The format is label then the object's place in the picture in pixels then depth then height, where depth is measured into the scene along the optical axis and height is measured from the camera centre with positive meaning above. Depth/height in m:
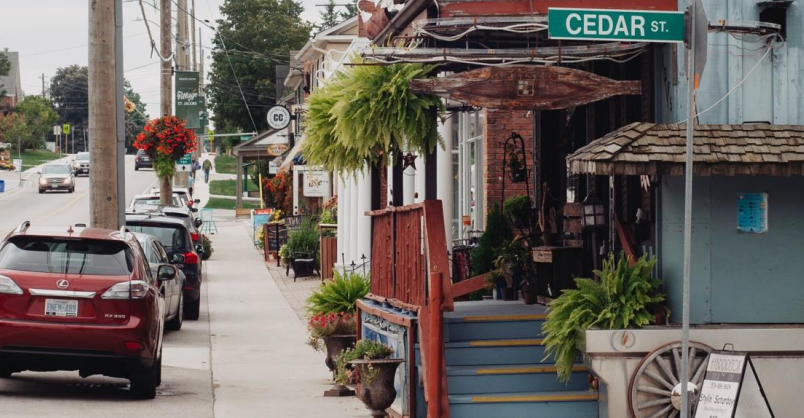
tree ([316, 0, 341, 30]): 111.62 +13.48
